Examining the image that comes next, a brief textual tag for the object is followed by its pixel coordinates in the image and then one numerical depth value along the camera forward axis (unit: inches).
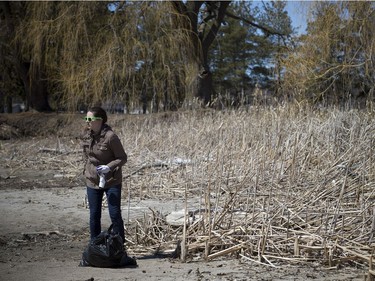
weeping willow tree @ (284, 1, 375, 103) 735.7
